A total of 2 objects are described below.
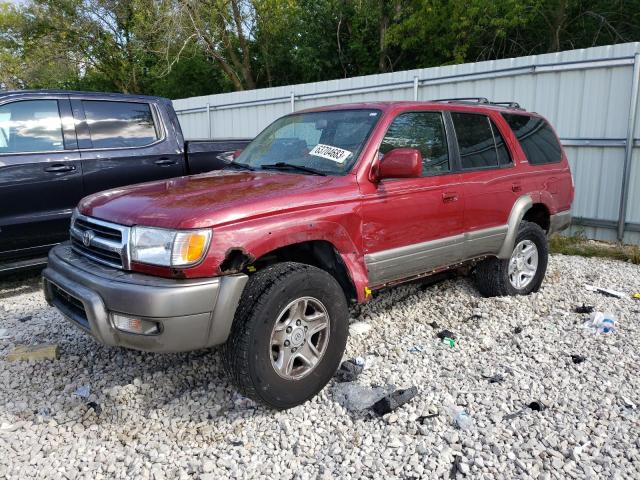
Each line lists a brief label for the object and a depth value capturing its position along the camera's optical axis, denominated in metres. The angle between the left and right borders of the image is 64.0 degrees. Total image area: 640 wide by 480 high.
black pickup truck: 4.84
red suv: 2.67
